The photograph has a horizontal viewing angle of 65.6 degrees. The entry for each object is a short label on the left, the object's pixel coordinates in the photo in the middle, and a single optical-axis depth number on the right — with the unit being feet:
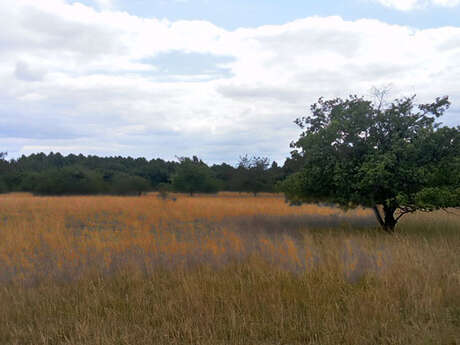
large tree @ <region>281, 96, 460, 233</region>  39.06
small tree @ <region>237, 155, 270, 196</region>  148.36
